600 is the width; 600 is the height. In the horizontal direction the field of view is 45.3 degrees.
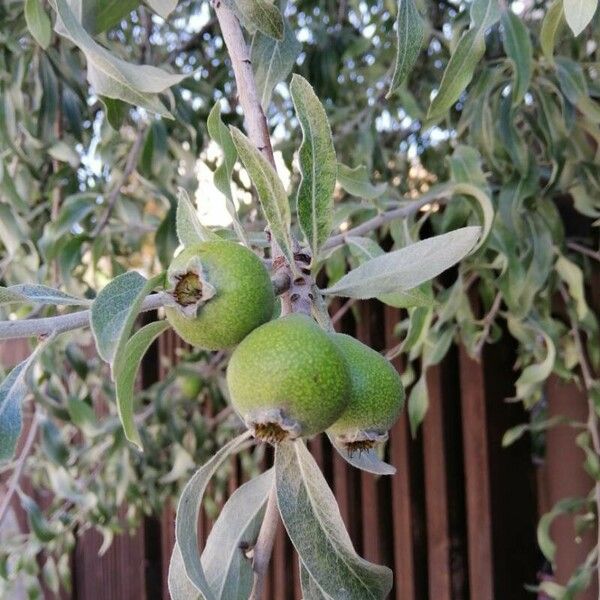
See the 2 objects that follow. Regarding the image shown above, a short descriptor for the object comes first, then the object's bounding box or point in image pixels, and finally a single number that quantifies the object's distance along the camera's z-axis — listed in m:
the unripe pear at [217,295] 0.44
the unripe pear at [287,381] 0.42
